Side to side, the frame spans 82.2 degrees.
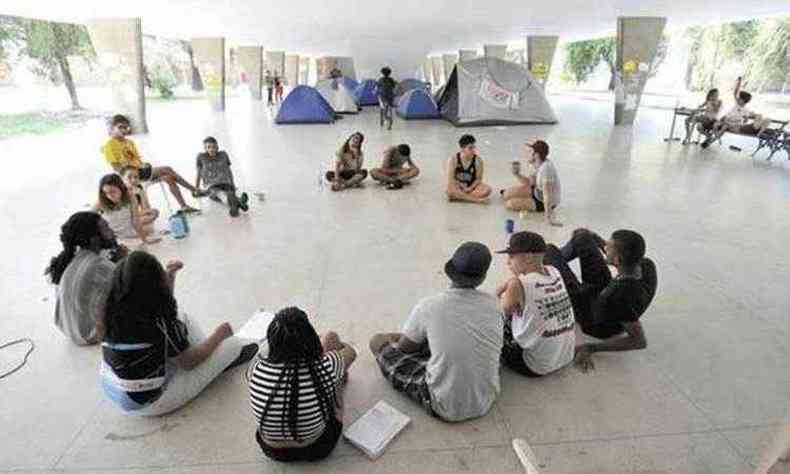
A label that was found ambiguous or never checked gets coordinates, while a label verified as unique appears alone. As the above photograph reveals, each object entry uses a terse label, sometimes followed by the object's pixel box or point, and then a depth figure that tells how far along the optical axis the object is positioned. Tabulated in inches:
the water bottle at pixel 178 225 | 177.3
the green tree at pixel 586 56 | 1100.5
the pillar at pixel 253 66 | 851.4
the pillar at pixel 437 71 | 1416.8
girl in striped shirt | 67.4
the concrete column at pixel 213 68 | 637.3
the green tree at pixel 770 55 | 725.3
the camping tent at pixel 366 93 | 728.3
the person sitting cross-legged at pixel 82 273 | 102.7
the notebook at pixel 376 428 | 80.7
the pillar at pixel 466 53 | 1018.1
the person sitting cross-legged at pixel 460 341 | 78.8
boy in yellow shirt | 204.8
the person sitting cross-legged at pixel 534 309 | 90.2
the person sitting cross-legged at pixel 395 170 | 245.1
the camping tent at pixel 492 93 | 468.4
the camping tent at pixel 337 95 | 600.4
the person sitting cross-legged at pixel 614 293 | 98.0
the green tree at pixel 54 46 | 586.6
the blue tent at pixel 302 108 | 498.6
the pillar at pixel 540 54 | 692.1
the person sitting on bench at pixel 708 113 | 347.6
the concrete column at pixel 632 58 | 445.4
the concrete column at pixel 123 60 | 411.8
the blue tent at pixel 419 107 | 541.3
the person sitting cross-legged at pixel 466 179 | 216.2
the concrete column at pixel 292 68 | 1308.3
